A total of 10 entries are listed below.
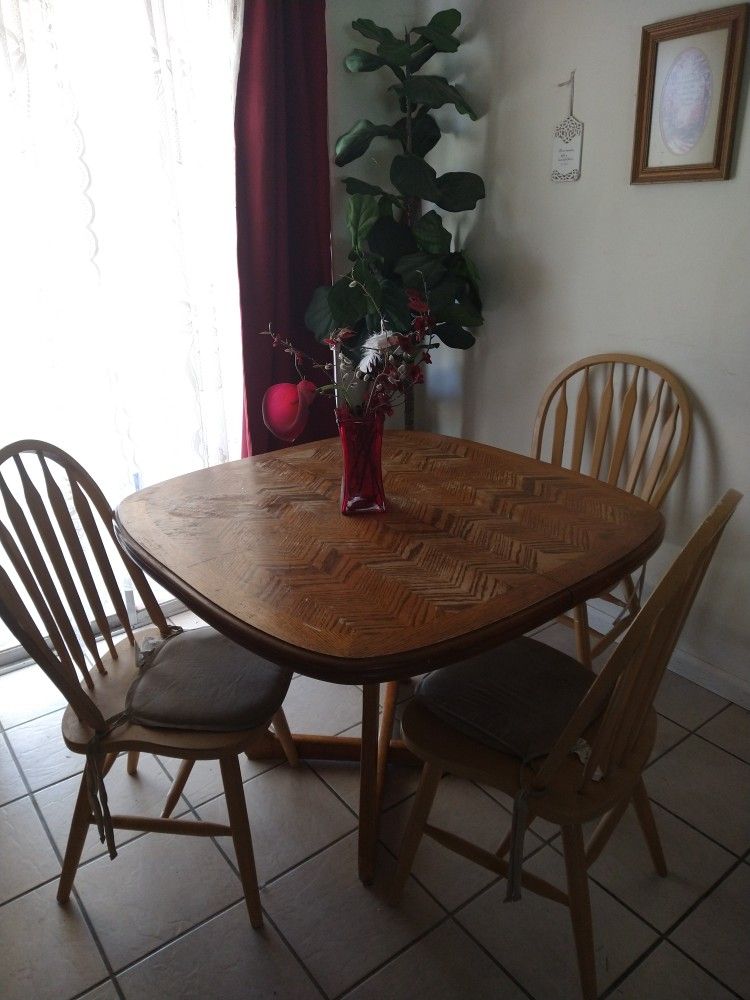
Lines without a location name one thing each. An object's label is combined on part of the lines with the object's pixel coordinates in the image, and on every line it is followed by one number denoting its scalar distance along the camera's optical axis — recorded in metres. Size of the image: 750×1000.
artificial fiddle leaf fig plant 2.35
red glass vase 1.50
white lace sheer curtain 1.98
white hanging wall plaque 2.19
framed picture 1.77
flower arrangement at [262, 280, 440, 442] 1.42
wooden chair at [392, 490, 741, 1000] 1.07
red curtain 2.31
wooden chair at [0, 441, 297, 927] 1.37
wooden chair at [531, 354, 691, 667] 2.05
